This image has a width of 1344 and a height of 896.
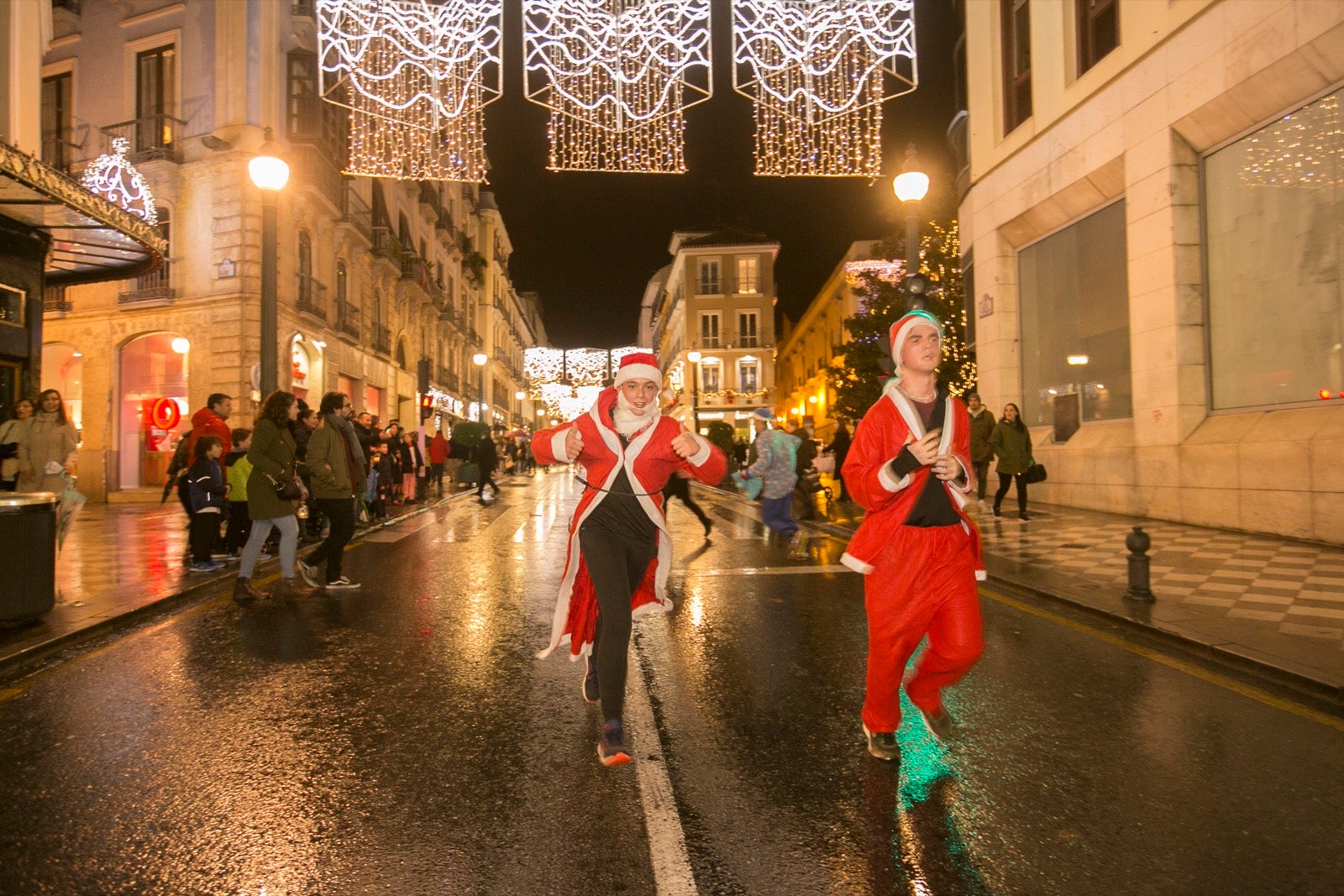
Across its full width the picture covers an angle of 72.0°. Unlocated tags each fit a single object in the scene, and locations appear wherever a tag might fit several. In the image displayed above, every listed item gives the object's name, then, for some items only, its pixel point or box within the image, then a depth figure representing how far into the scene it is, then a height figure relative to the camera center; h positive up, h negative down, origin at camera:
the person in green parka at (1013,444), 12.93 +0.22
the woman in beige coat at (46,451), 8.68 +0.20
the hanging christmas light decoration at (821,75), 12.41 +5.44
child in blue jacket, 9.55 -0.26
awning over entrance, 10.06 +3.33
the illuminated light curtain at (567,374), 59.34 +6.11
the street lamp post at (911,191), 12.19 +3.58
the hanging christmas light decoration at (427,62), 13.52 +6.56
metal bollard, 6.81 -0.79
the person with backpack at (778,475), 10.92 -0.15
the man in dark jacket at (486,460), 20.97 +0.15
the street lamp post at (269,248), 11.21 +2.78
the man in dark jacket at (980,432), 13.64 +0.43
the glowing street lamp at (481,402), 55.71 +3.91
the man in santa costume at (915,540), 3.73 -0.32
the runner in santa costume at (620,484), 3.98 -0.08
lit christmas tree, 27.28 +4.26
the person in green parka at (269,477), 7.82 -0.06
